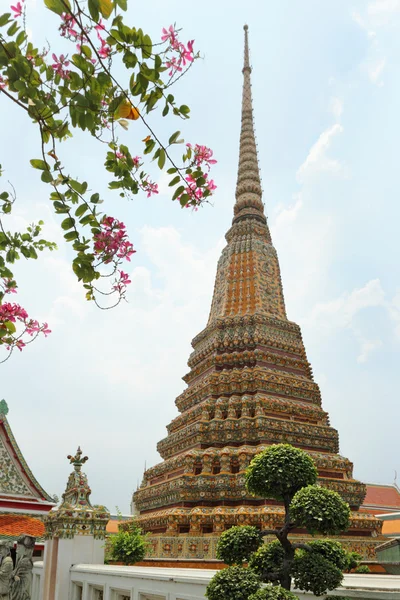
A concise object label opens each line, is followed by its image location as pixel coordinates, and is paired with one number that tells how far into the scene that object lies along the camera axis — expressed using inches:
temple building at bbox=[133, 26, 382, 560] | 625.0
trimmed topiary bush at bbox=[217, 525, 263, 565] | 252.8
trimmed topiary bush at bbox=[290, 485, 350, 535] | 231.6
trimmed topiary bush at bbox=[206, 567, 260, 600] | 226.7
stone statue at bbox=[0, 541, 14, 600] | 420.8
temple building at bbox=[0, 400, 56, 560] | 769.6
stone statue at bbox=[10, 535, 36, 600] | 414.6
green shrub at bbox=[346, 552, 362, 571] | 551.8
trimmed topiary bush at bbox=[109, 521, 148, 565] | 526.0
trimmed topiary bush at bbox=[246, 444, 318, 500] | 250.5
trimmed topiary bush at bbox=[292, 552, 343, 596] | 222.7
